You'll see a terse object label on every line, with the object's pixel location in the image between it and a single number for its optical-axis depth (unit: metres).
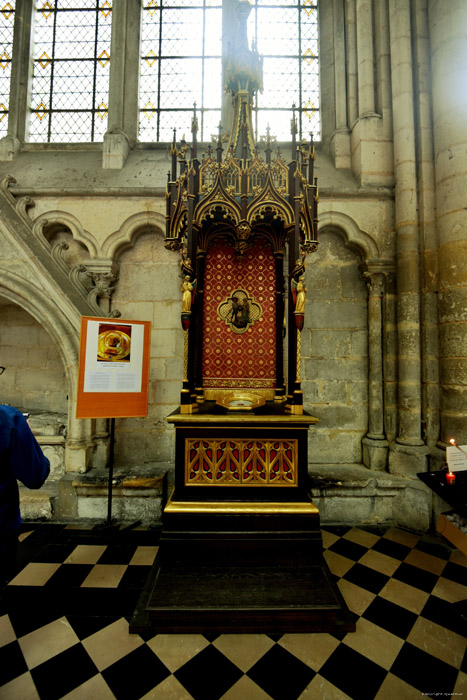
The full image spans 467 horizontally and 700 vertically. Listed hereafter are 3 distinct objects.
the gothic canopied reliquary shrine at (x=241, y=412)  1.92
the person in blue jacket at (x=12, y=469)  1.53
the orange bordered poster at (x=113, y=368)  2.74
